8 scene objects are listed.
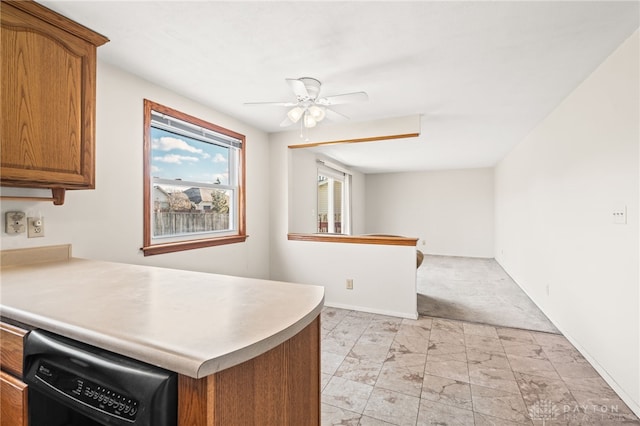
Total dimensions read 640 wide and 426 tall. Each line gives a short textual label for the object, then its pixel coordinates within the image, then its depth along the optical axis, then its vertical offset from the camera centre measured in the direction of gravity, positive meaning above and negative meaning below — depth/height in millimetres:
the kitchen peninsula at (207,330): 632 -297
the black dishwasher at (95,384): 635 -415
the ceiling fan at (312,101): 2170 +855
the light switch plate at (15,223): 1622 -50
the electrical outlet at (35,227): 1710 -77
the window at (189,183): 2545 +307
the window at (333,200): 5934 +278
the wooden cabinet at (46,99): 1354 +581
